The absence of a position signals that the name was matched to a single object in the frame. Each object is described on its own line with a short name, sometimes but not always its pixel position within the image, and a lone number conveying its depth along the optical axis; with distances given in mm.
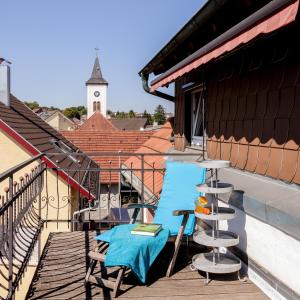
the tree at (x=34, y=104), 109175
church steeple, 71250
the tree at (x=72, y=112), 103812
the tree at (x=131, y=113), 121262
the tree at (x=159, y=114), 99738
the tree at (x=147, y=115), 104875
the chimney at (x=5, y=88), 13469
